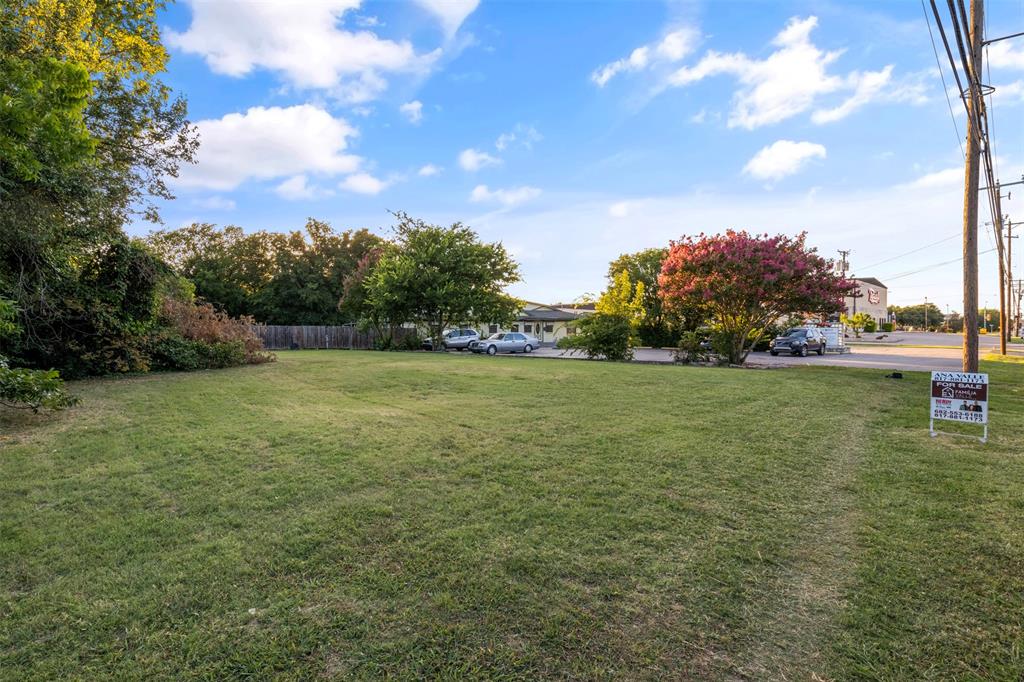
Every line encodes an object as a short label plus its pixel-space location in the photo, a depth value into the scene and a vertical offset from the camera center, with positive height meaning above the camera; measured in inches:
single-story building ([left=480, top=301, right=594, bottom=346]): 1571.1 +57.8
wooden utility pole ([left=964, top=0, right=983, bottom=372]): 359.3 +73.7
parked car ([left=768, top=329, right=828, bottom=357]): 985.5 -3.0
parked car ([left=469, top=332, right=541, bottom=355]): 1052.5 -7.1
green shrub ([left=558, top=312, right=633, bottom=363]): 739.4 +6.4
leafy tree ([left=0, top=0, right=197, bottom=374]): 331.3 +102.3
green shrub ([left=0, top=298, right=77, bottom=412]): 237.1 -23.9
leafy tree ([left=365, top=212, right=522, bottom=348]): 1008.9 +127.7
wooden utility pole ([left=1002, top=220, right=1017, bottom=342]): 1138.7 +228.6
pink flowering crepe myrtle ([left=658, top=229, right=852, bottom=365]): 573.0 +73.8
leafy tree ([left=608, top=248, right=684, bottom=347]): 1293.1 +106.4
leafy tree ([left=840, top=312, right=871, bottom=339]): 1987.6 +80.9
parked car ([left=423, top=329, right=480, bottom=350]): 1163.3 +1.7
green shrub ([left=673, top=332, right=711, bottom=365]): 692.1 -12.9
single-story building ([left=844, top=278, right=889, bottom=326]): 2807.6 +242.0
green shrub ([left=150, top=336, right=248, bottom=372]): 505.7 -15.6
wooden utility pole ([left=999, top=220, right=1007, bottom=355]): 891.2 +69.0
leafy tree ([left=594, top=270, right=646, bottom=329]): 749.9 +61.0
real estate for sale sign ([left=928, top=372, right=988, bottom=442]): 222.8 -26.6
